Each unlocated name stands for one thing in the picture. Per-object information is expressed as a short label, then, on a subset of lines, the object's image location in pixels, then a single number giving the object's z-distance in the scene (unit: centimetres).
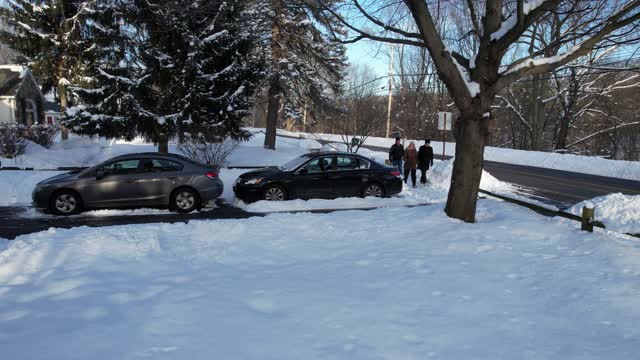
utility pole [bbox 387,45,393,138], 4205
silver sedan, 1011
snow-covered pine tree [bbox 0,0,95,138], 2489
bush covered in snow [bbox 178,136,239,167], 1872
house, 3284
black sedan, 1148
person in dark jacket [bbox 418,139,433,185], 1532
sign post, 1993
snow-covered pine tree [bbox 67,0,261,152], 1797
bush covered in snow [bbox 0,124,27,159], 1881
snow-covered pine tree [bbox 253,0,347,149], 2278
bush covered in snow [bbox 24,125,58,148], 2312
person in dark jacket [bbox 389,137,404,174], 1541
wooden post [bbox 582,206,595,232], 758
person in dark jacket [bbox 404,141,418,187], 1497
